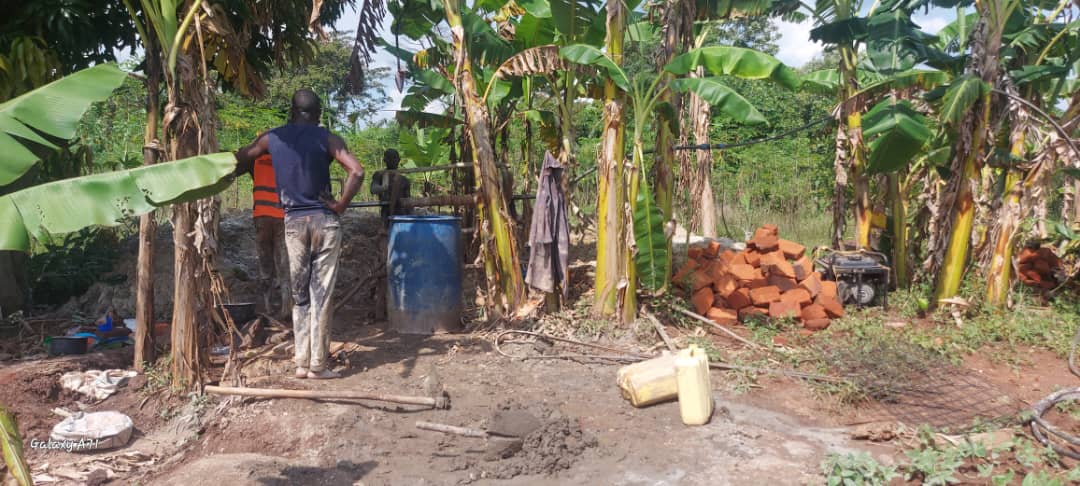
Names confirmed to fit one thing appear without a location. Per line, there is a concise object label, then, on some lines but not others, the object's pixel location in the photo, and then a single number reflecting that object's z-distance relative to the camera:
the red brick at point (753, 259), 7.94
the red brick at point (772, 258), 7.82
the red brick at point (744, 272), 7.58
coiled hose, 4.04
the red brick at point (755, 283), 7.64
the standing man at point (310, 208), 5.07
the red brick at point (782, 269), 7.74
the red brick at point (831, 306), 7.49
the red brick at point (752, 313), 7.40
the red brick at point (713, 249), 7.95
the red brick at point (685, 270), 7.64
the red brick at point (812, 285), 7.54
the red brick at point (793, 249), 8.17
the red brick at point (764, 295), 7.41
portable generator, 7.90
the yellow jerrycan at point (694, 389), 4.52
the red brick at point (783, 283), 7.70
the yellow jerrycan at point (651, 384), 4.82
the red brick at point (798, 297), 7.36
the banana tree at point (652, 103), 6.06
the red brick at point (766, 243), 8.04
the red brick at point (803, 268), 7.95
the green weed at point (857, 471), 3.61
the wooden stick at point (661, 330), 6.14
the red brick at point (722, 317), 7.22
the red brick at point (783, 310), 7.23
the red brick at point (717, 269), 7.57
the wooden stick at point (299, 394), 4.62
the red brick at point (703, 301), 7.32
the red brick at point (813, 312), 7.31
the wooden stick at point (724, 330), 6.46
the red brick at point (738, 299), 7.47
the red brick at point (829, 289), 7.58
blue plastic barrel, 6.57
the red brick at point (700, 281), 7.51
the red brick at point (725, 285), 7.40
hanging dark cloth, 6.89
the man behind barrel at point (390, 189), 7.19
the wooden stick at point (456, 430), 4.41
